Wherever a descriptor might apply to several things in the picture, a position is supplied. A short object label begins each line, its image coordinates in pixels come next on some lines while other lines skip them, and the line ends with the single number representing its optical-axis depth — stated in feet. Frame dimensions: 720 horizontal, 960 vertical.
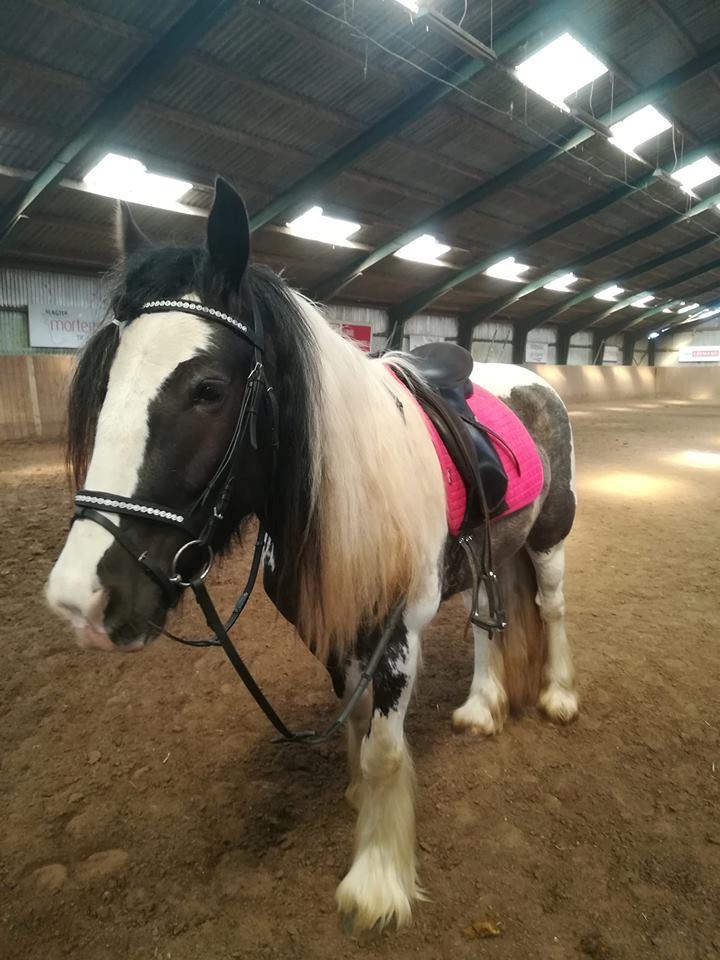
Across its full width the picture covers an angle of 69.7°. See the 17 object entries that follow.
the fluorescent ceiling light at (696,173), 38.04
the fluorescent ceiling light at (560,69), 22.22
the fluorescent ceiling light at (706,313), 88.94
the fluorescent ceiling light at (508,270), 50.20
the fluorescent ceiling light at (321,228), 34.12
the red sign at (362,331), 48.98
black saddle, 5.41
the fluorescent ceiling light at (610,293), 66.19
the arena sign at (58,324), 33.60
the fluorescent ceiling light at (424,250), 41.54
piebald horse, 3.20
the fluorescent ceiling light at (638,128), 29.76
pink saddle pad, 6.29
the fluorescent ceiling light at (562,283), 57.82
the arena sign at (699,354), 92.38
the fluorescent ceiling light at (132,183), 25.57
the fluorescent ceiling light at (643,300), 71.11
